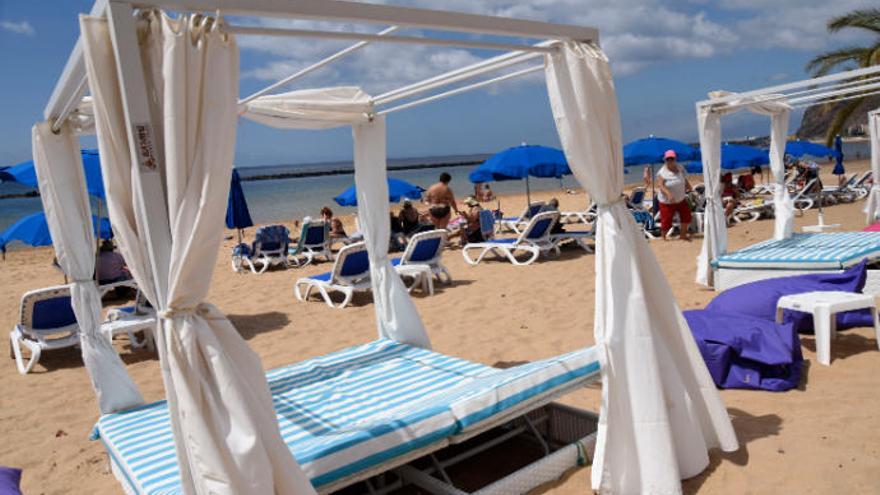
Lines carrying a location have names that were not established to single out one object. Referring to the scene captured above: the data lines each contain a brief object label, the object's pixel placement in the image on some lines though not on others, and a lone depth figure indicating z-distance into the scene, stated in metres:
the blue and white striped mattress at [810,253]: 6.09
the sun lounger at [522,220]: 12.25
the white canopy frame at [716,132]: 6.95
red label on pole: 2.22
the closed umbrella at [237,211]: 10.37
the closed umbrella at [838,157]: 17.42
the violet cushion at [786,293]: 4.84
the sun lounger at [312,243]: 11.13
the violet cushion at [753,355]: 4.02
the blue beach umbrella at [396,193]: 12.77
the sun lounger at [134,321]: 5.92
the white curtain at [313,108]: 4.39
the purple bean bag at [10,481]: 2.41
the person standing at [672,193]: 9.62
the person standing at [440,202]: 10.66
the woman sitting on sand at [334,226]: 12.25
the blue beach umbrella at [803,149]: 17.03
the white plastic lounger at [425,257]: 7.82
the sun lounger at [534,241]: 9.39
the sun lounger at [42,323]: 5.91
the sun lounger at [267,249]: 10.82
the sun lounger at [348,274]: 7.46
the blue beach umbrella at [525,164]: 10.75
